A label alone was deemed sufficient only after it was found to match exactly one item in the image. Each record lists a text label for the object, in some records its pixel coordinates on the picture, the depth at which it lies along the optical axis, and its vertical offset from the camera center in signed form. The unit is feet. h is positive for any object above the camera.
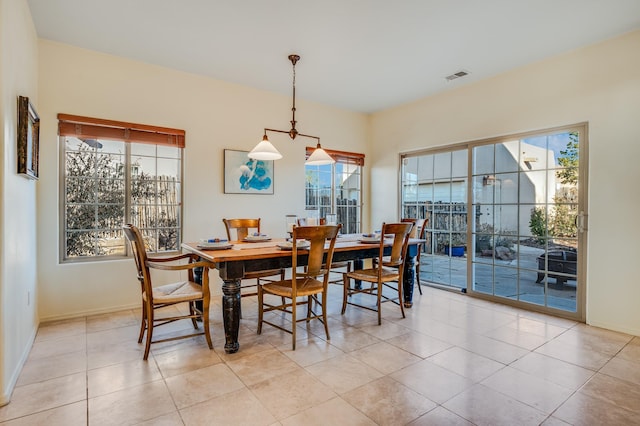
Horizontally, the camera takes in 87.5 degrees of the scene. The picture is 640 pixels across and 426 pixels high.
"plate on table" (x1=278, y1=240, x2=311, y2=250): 9.56 -1.04
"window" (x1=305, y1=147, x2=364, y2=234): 17.40 +1.15
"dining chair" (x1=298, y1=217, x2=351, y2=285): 12.48 -2.01
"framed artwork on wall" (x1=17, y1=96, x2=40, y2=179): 7.77 +1.72
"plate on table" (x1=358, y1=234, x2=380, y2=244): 11.52 -1.04
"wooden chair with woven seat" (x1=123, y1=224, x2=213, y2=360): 8.30 -2.22
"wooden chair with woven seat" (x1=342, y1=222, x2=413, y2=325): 10.83 -2.02
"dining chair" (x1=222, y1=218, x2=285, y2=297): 12.51 -0.70
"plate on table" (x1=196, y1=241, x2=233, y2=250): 9.62 -1.05
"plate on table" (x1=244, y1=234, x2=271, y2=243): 11.66 -1.02
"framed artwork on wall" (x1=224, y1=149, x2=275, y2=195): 14.43 +1.60
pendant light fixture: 10.69 +1.88
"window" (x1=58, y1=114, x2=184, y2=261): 11.61 +0.91
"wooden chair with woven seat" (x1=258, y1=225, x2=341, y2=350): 8.91 -1.70
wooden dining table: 8.48 -1.42
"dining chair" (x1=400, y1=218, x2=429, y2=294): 14.70 -0.93
